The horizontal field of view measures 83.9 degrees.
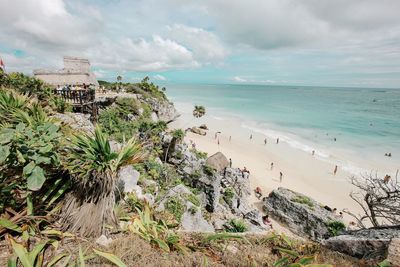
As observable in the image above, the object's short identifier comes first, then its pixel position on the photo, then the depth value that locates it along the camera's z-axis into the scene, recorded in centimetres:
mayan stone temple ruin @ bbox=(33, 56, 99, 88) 2133
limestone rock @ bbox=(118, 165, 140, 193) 768
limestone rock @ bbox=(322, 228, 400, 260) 356
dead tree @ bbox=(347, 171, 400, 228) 530
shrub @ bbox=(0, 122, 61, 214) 275
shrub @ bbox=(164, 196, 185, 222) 885
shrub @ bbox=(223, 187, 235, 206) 1441
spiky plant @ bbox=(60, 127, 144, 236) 327
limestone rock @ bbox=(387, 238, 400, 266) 307
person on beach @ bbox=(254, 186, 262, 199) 1719
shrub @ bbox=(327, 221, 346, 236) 1196
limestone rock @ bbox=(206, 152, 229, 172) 1524
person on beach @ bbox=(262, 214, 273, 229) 1325
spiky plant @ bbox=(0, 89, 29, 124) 459
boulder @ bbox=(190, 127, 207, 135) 3372
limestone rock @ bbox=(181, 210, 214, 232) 873
